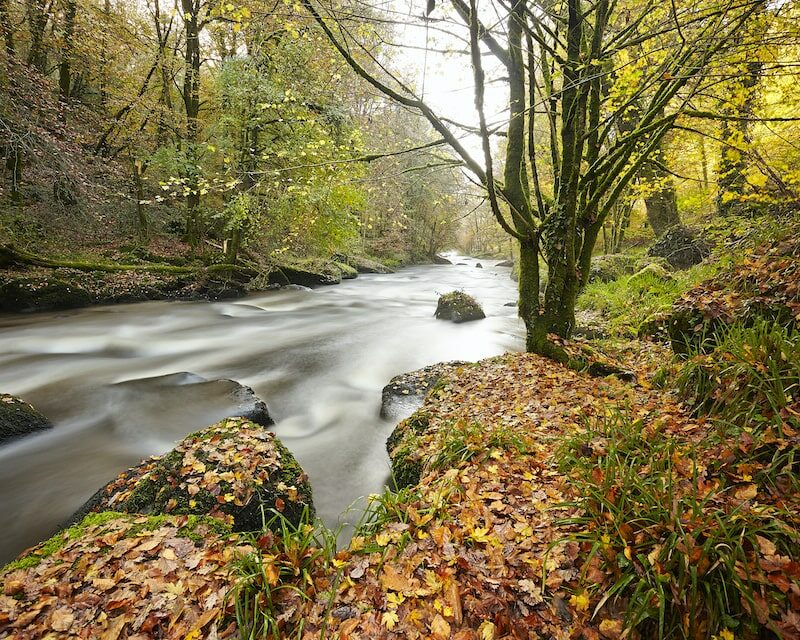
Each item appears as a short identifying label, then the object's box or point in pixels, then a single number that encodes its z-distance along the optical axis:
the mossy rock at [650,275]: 8.63
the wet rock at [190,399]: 5.68
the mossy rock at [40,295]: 10.05
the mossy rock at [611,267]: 11.28
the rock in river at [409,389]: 6.02
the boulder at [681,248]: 9.90
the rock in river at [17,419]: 5.02
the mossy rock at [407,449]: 3.91
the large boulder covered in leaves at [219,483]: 3.27
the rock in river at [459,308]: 11.94
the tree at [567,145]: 4.57
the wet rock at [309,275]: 17.14
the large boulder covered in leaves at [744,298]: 3.84
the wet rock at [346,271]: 21.14
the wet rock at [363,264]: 24.55
